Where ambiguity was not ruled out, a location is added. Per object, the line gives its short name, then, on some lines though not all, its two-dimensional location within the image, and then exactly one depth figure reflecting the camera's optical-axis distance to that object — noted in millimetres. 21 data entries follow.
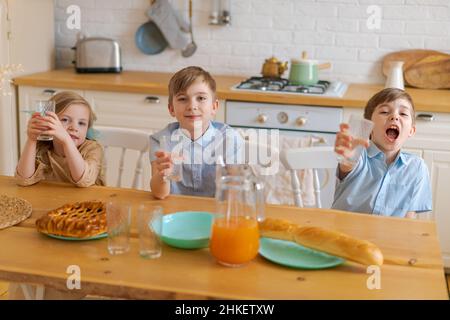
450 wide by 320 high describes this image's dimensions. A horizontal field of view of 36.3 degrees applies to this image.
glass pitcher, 1529
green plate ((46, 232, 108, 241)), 1698
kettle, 3848
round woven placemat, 1823
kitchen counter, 3398
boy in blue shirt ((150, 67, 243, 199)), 2312
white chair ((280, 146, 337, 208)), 2393
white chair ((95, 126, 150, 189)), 2547
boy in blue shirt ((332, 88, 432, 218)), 2230
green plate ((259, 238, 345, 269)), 1566
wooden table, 1440
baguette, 1560
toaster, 4047
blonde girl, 2170
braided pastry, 1696
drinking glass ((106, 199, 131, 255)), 1633
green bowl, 1656
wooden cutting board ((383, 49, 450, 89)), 3797
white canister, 3604
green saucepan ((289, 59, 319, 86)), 3693
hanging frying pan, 4227
